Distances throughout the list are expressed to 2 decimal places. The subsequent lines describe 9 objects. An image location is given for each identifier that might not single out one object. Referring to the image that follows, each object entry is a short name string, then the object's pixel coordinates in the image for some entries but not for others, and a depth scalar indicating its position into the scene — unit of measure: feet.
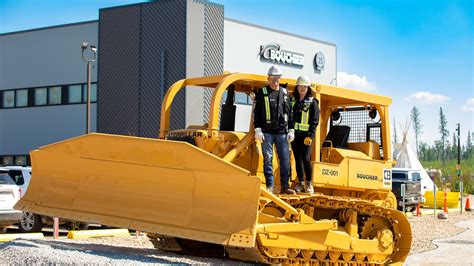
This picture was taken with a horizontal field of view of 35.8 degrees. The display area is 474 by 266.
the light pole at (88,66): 94.29
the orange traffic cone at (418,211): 95.55
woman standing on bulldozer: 36.19
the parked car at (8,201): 52.47
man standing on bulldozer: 34.88
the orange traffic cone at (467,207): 110.52
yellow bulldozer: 31.17
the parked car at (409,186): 102.22
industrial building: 112.78
